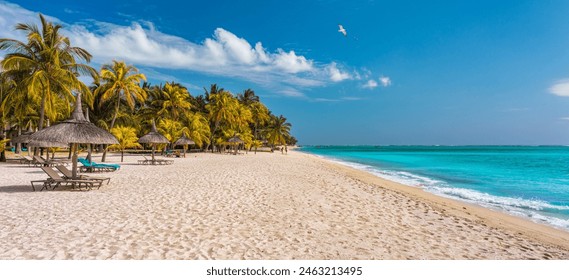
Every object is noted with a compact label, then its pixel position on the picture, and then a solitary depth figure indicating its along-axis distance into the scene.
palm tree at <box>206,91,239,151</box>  39.38
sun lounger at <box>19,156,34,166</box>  16.47
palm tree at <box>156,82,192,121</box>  34.06
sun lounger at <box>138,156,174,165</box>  19.33
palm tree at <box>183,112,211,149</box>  33.66
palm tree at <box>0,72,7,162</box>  18.40
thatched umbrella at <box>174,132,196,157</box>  27.18
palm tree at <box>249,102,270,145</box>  51.84
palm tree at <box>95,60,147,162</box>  23.98
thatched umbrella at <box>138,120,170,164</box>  19.72
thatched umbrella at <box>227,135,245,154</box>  35.36
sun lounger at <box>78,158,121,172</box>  13.80
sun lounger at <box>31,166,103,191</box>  8.97
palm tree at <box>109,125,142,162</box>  21.97
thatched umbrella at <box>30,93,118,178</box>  9.47
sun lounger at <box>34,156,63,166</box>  15.51
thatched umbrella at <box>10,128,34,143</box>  18.36
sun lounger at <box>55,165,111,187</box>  9.44
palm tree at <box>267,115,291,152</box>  56.09
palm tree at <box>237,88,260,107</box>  51.88
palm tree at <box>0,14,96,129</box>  16.84
